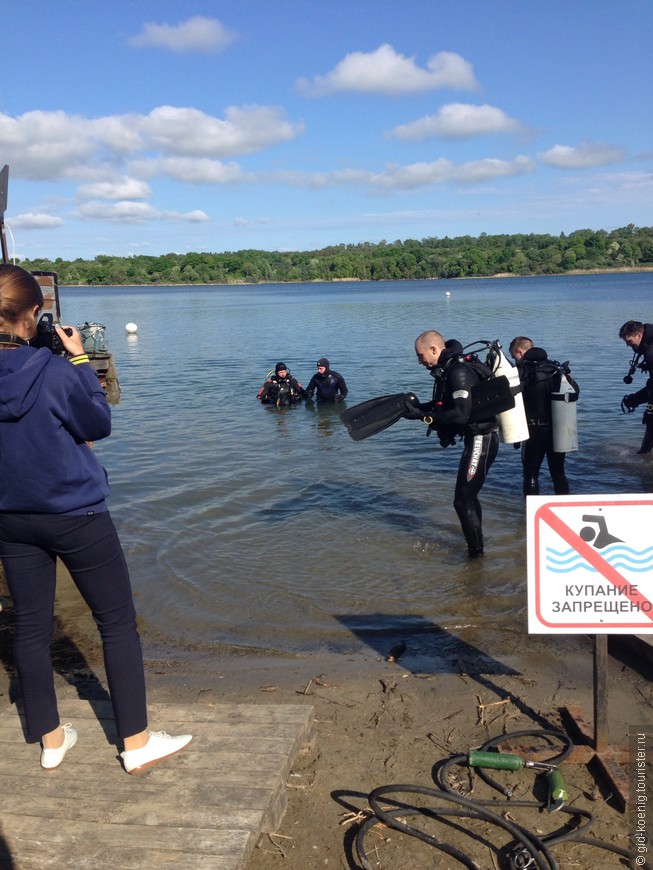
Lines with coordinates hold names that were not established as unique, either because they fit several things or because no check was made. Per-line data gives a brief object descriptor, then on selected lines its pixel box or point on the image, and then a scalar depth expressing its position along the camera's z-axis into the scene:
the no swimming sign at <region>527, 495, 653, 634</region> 3.05
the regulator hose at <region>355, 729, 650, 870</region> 2.57
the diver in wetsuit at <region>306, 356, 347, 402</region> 14.43
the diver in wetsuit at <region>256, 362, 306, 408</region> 14.59
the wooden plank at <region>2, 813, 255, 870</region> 2.41
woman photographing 2.57
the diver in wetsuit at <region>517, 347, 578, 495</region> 6.98
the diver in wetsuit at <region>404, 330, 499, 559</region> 5.47
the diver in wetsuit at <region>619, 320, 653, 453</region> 7.94
